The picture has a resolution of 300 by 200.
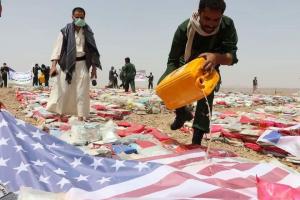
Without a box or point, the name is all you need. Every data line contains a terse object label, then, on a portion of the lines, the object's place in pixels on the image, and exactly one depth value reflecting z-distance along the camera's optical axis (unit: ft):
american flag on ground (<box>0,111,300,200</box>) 4.64
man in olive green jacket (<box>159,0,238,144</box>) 7.33
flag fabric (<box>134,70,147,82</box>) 63.56
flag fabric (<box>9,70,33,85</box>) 51.19
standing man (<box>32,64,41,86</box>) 50.82
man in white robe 13.01
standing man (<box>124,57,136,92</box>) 35.59
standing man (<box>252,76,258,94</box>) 75.22
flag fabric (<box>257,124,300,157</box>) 9.02
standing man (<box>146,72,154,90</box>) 65.56
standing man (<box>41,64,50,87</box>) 49.51
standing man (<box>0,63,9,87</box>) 47.34
